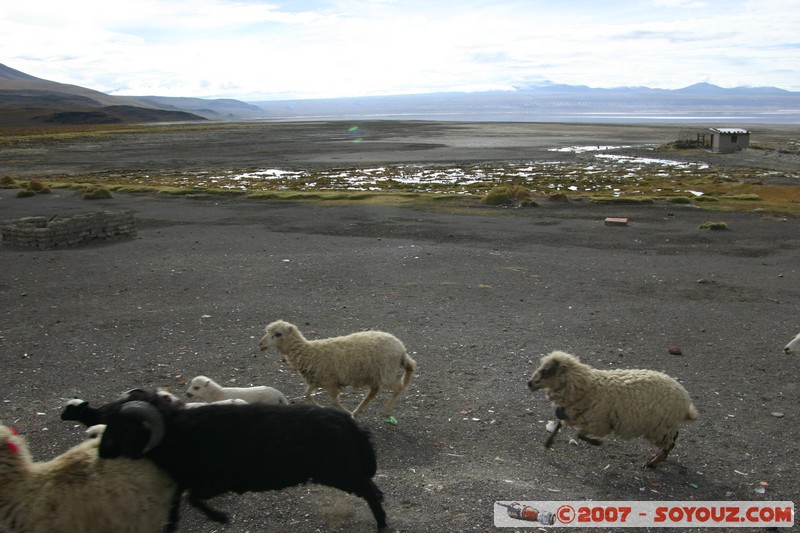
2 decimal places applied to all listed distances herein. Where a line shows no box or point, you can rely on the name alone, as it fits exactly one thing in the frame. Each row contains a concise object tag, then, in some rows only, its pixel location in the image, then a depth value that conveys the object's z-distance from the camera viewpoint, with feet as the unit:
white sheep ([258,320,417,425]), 28.12
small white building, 232.94
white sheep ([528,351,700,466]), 23.72
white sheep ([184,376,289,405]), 27.78
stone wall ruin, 71.92
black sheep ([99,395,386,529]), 16.85
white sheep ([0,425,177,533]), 16.24
